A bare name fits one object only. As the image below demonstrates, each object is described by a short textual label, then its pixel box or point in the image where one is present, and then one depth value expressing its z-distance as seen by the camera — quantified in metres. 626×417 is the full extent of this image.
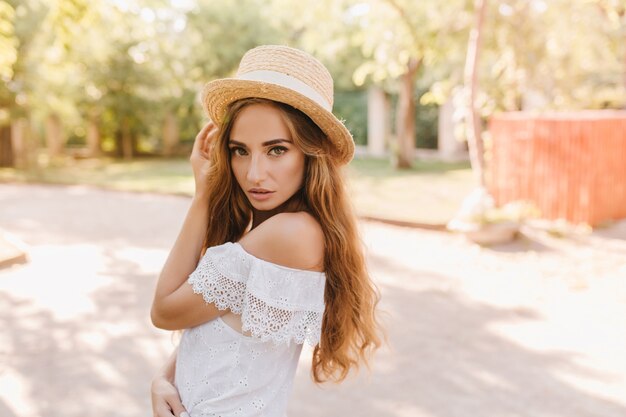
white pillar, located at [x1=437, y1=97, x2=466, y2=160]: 22.06
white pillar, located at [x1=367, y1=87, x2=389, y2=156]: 24.25
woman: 1.51
